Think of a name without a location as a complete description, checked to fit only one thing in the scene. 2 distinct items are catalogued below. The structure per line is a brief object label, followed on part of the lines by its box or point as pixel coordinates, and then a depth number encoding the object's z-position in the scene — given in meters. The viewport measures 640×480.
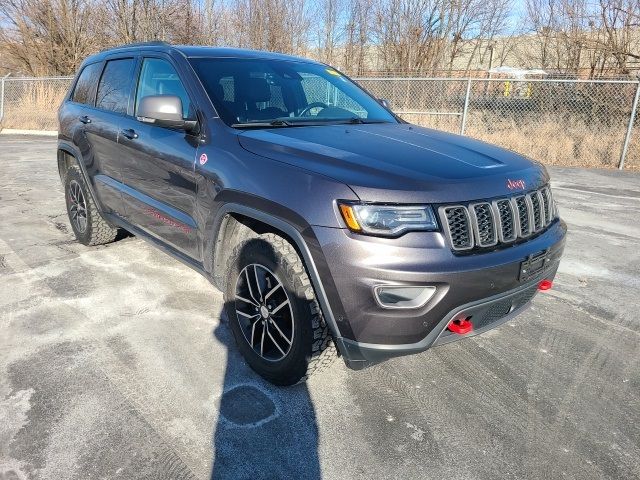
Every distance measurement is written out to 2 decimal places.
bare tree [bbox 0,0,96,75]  22.56
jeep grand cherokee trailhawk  2.25
